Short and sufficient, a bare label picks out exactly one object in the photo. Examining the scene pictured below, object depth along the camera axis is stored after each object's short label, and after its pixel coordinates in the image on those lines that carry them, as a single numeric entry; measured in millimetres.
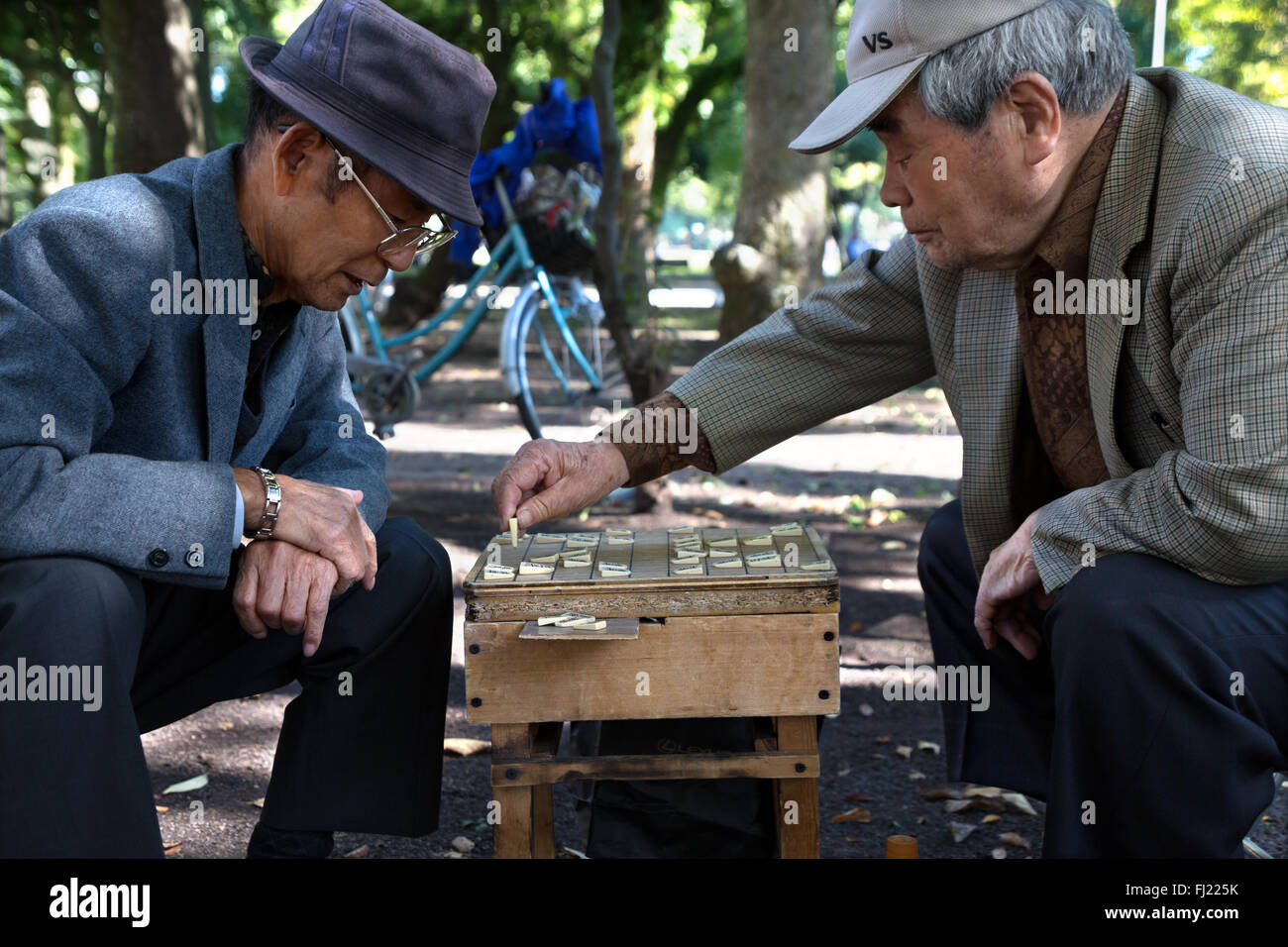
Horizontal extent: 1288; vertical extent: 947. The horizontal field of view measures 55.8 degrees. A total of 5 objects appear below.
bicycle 6570
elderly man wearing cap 1963
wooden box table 2068
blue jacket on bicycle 6496
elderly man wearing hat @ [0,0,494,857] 1855
